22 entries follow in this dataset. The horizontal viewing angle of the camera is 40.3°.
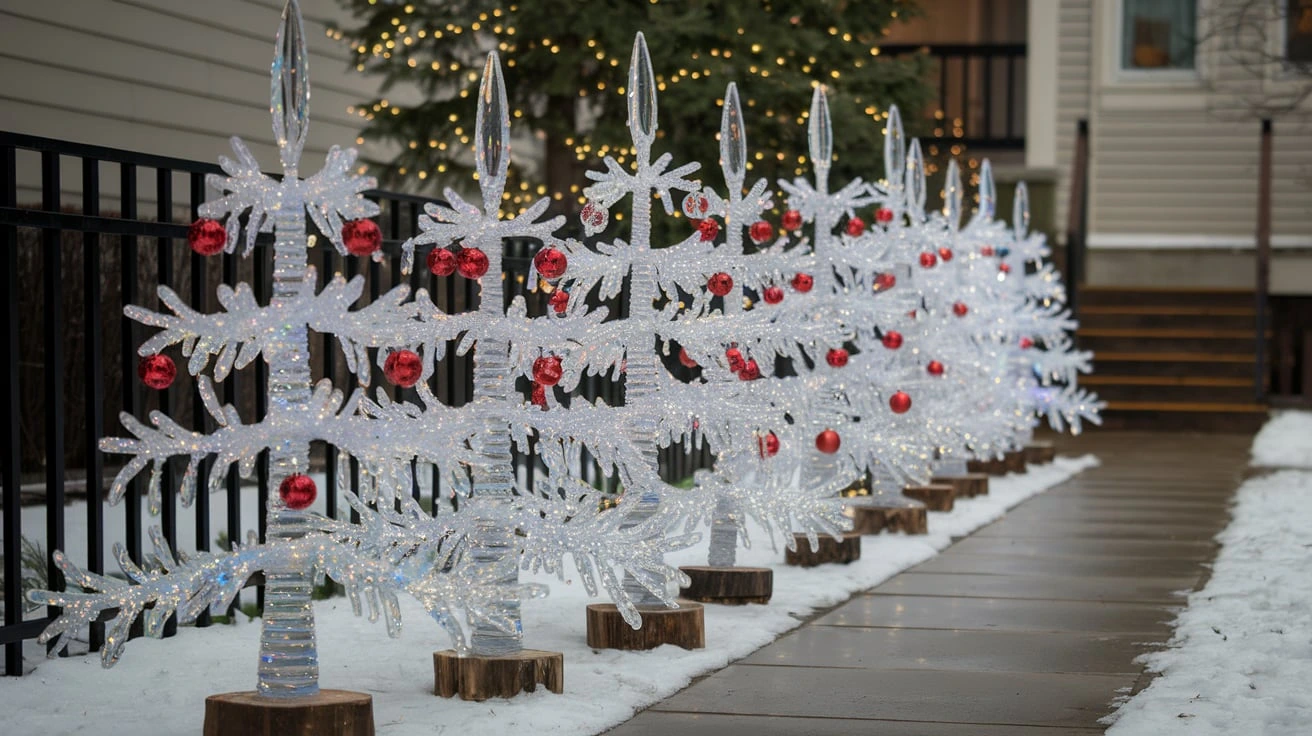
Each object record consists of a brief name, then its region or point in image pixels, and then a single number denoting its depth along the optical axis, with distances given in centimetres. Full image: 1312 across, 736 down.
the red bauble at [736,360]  618
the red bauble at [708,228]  567
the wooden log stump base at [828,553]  757
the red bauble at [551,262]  489
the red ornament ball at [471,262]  456
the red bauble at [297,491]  402
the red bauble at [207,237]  397
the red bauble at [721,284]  564
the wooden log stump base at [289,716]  400
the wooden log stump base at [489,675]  468
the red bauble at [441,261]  459
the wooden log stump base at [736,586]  652
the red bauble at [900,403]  800
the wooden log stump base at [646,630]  552
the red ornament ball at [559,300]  541
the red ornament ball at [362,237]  406
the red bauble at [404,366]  401
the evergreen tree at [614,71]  1280
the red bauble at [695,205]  574
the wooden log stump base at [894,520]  884
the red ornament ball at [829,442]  643
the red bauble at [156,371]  389
